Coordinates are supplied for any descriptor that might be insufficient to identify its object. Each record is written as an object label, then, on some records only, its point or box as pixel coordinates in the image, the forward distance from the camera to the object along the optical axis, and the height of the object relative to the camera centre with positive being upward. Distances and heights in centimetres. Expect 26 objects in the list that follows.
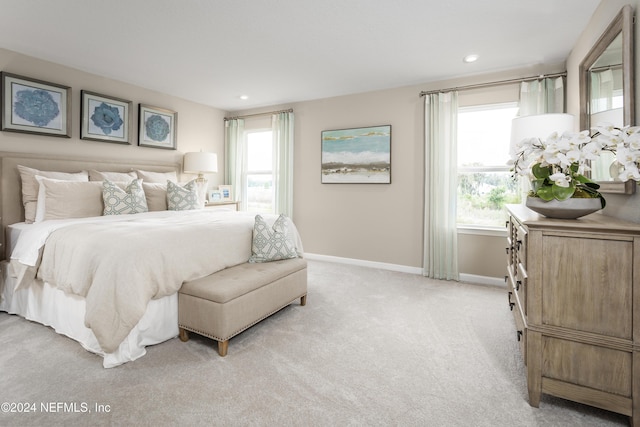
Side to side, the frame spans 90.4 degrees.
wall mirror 179 +86
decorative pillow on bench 283 -28
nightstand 488 +10
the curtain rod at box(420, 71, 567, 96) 335 +147
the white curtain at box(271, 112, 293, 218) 505 +82
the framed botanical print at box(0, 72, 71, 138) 312 +108
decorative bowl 165 +3
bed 197 -40
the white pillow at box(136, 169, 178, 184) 406 +46
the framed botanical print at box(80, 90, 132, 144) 370 +114
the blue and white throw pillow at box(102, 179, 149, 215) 318 +12
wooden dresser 143 -47
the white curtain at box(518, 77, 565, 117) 336 +125
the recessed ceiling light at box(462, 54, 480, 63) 330 +162
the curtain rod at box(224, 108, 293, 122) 503 +163
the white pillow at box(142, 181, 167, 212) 368 +18
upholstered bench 213 -64
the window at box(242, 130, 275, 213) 544 +69
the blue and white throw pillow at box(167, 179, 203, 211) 374 +15
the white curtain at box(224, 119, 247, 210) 555 +101
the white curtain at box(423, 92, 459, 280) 388 +33
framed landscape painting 437 +81
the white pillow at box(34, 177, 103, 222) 294 +11
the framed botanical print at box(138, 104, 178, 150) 431 +119
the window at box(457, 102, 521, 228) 373 +56
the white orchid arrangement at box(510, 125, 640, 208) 148 +28
